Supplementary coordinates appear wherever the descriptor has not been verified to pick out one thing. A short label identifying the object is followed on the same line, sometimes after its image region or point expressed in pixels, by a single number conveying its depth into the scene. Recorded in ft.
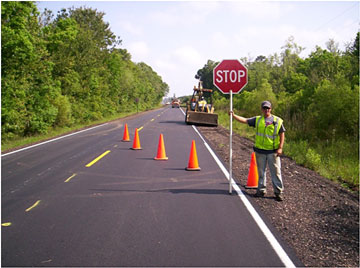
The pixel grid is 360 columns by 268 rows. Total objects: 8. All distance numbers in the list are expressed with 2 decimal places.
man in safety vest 22.36
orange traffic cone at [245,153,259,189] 25.25
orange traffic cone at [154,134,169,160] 36.73
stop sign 24.54
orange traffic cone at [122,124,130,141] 53.40
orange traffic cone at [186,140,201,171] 31.27
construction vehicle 81.51
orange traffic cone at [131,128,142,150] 44.10
